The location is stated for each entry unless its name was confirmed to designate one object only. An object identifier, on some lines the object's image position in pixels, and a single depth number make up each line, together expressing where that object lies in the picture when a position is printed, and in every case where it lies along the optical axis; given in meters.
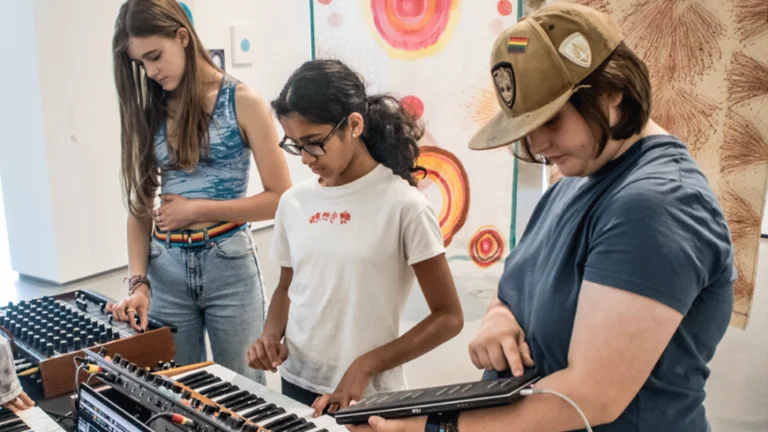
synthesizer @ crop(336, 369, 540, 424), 0.86
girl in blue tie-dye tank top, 1.72
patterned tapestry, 2.23
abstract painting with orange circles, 2.76
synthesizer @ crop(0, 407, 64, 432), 1.24
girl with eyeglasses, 1.48
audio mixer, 1.47
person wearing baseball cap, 0.76
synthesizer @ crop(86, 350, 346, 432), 1.16
